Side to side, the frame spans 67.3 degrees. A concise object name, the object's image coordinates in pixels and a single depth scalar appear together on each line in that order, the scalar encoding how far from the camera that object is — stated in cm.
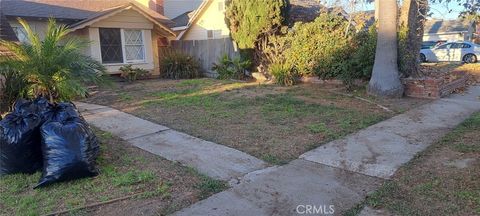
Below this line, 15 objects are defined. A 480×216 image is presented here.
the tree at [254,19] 1184
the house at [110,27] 1341
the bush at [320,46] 1047
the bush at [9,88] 686
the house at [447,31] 3591
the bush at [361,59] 939
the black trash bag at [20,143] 391
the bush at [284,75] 1112
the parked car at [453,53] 2133
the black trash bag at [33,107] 416
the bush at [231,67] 1288
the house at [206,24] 1908
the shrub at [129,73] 1367
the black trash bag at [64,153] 377
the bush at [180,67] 1475
